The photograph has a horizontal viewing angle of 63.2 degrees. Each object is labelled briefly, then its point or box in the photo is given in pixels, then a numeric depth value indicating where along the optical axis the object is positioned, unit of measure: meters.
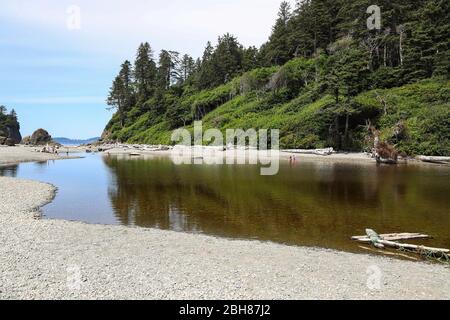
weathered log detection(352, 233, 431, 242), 16.53
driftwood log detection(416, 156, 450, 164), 47.06
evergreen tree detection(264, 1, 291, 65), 104.12
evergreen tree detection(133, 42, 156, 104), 138.35
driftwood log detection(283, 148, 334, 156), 59.56
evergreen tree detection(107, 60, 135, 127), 140.62
